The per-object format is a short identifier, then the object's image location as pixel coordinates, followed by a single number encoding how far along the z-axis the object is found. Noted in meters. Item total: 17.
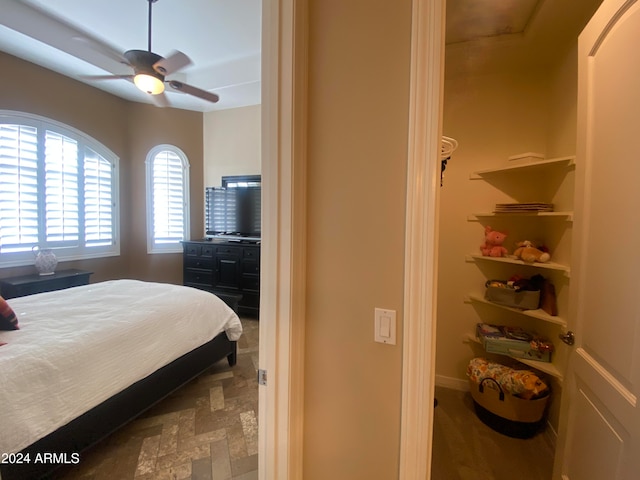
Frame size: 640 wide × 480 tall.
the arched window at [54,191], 2.97
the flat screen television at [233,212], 4.11
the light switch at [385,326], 0.81
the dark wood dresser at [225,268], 3.77
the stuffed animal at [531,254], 1.77
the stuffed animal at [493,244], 1.98
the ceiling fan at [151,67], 2.21
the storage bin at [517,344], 1.80
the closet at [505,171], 1.71
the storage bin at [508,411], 1.73
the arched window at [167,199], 4.25
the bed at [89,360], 1.22
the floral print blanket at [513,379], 1.73
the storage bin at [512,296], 1.82
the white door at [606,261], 0.87
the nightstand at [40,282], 2.77
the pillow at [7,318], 1.49
